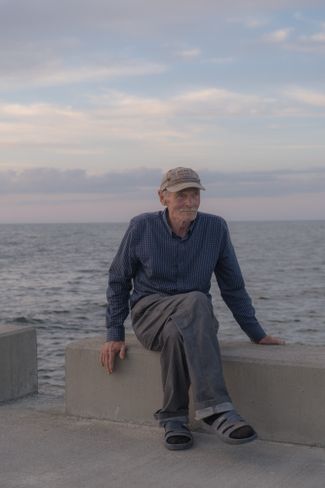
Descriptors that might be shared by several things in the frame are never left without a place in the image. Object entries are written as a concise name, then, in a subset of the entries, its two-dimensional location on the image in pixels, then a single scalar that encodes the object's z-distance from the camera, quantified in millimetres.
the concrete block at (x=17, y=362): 5555
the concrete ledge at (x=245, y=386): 4457
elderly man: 4258
